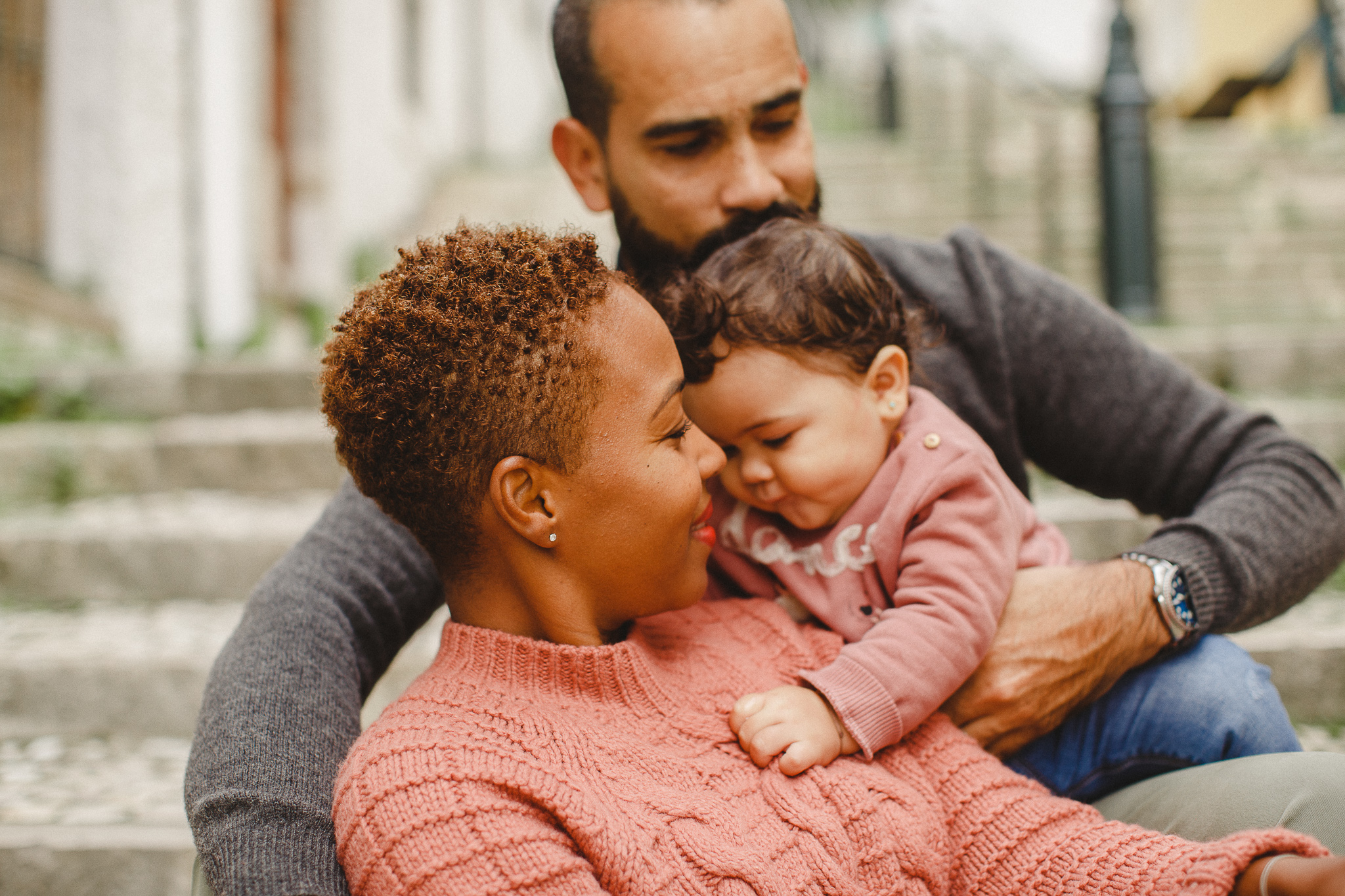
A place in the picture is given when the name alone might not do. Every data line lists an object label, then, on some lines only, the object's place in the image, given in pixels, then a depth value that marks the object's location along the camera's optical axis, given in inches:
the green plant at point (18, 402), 160.9
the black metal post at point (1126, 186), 213.2
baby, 55.5
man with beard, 51.4
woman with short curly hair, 41.3
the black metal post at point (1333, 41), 380.2
